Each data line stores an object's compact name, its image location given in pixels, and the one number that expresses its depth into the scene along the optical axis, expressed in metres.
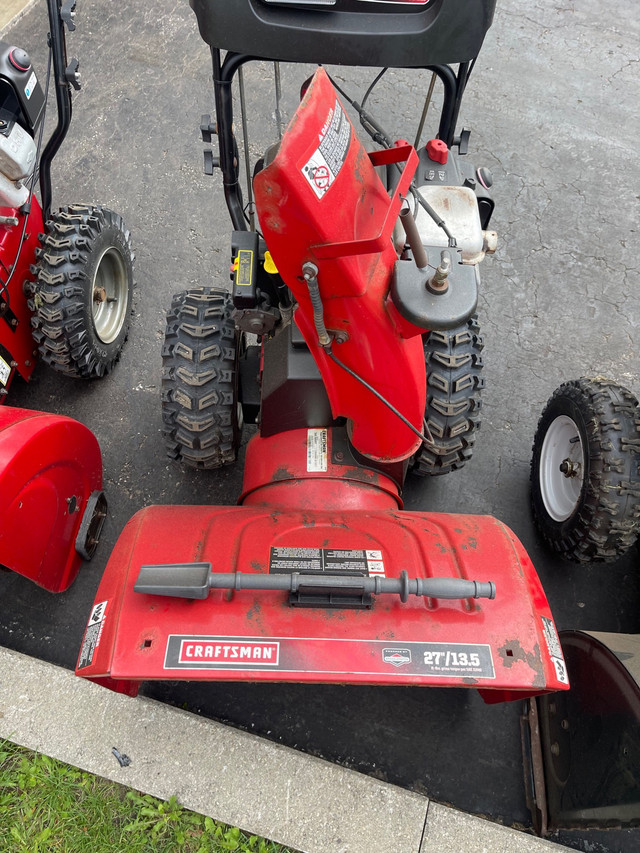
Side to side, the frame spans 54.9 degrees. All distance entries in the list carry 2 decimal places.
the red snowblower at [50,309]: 2.24
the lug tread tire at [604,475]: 2.35
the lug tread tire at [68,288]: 2.79
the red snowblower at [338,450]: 1.44
